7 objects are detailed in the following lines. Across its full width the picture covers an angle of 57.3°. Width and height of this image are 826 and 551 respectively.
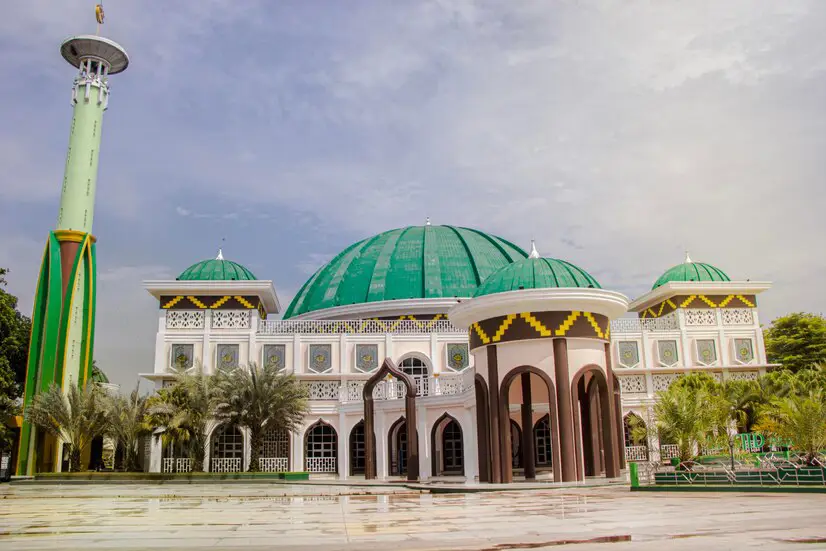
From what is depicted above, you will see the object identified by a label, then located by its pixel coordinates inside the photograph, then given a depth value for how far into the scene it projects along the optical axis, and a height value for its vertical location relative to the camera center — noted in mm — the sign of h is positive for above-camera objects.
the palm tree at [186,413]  29531 +1295
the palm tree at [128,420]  29906 +1058
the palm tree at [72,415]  29734 +1300
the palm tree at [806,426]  18391 +148
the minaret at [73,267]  31969 +8019
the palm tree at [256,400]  30250 +1734
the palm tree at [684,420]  23062 +438
